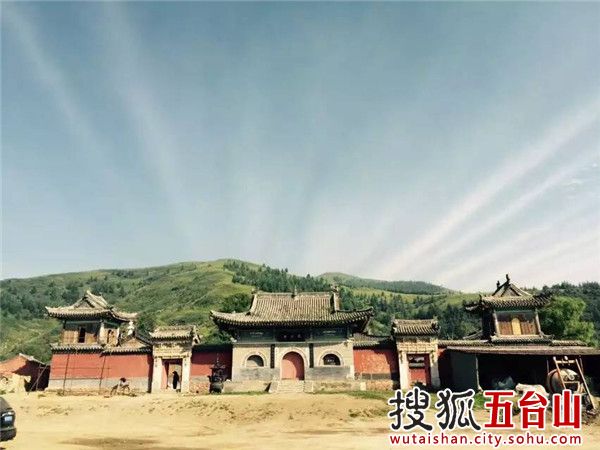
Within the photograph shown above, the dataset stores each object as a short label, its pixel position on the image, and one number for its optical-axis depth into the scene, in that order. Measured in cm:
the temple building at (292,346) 3131
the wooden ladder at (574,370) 2098
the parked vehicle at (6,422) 986
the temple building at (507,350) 2464
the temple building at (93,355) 3281
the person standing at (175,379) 3264
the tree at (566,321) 4405
